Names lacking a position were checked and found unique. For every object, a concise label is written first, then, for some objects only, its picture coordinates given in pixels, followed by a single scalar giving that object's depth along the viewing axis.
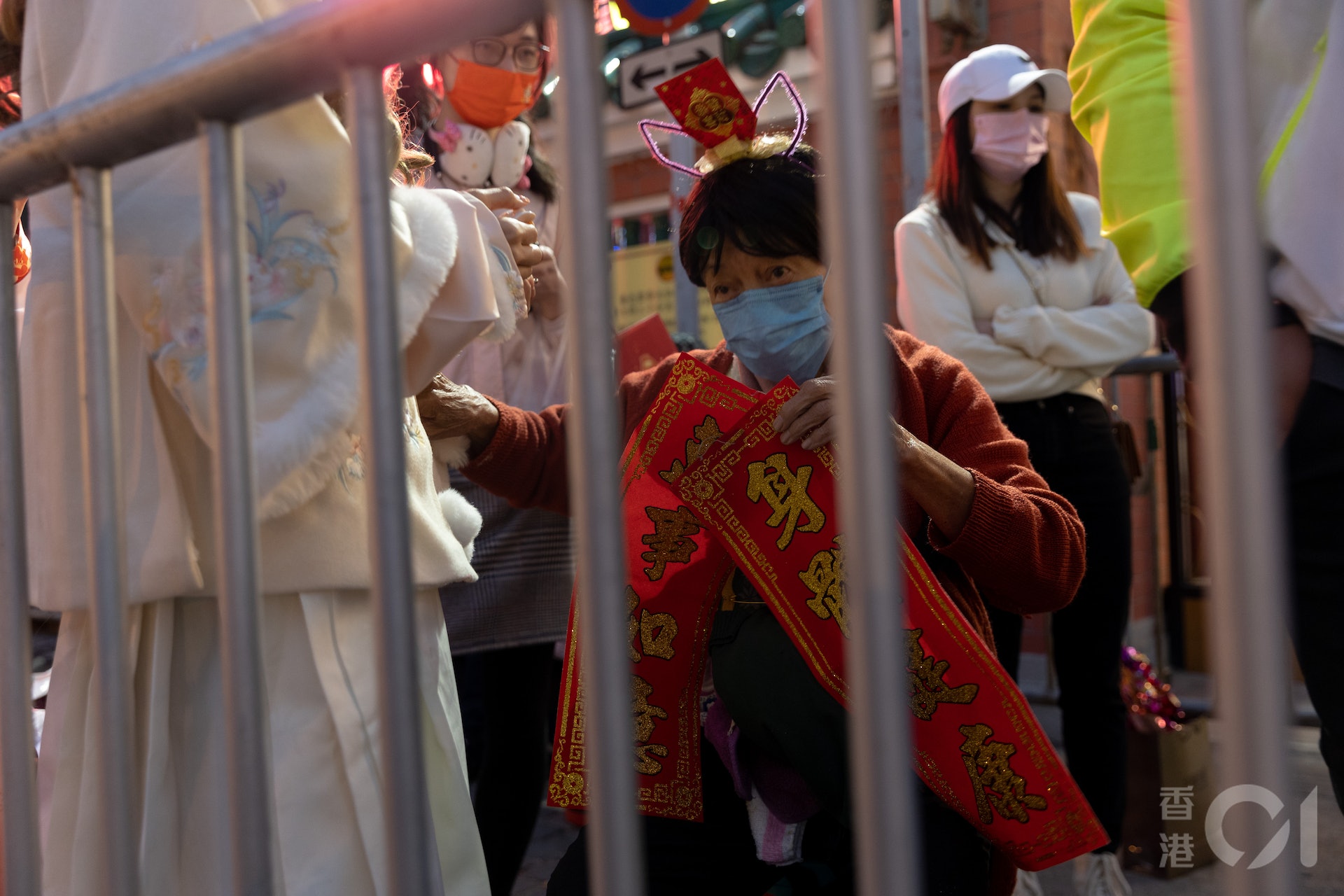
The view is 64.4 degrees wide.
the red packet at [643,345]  2.26
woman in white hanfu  0.91
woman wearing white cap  2.21
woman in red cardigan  1.23
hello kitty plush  2.18
